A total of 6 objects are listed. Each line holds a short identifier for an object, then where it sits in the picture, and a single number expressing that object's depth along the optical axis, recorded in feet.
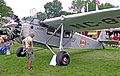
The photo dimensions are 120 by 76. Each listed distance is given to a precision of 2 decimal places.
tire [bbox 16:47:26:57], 17.25
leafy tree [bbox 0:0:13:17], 77.46
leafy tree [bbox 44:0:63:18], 142.90
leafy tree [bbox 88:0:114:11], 122.74
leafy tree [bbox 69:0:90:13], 150.94
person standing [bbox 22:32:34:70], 11.94
